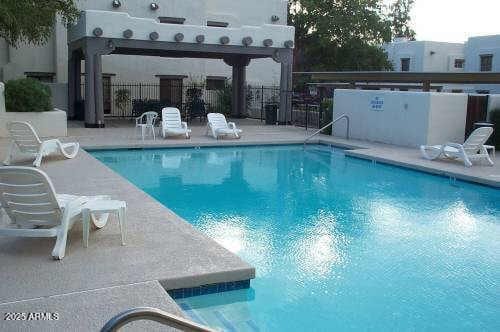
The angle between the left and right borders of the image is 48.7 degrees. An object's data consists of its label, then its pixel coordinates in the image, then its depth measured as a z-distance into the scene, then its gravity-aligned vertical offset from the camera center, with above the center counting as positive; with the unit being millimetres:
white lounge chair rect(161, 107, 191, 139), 17016 -979
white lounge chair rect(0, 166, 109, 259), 5309 -1156
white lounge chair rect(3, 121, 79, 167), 11188 -1101
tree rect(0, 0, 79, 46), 14078 +2024
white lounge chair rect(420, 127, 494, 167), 13000 -1227
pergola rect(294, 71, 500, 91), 16109 +675
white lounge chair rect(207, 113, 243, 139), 17422 -1064
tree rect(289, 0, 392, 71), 35844 +4243
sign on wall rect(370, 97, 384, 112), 17453 -214
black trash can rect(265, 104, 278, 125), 23562 -811
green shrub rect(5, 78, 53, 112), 16531 -206
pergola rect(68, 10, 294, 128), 18797 +1814
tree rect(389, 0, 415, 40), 46000 +6904
